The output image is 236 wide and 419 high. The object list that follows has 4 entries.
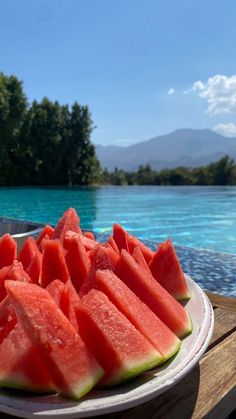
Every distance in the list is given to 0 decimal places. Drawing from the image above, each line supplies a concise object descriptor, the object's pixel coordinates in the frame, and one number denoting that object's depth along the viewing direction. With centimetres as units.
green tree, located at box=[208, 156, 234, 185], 2623
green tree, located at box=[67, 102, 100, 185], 2722
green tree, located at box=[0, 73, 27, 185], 2436
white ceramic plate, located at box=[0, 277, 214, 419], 68
